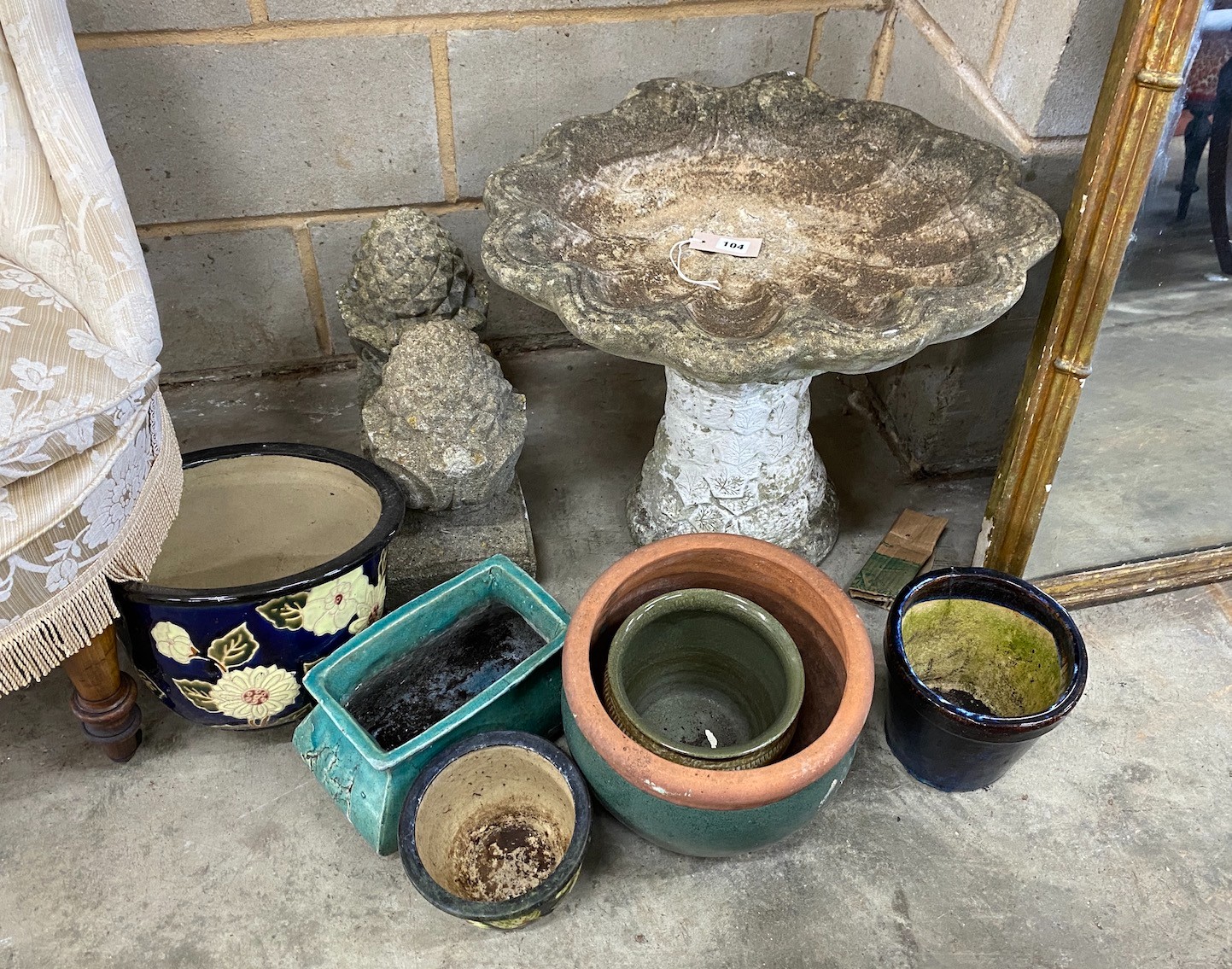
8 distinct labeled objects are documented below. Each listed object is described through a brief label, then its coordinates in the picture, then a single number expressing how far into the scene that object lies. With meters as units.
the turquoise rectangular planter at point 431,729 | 1.23
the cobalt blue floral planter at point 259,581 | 1.25
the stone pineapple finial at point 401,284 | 1.59
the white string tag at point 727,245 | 1.43
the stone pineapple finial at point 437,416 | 1.45
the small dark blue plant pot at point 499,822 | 1.17
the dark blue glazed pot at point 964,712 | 1.24
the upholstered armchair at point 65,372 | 1.07
